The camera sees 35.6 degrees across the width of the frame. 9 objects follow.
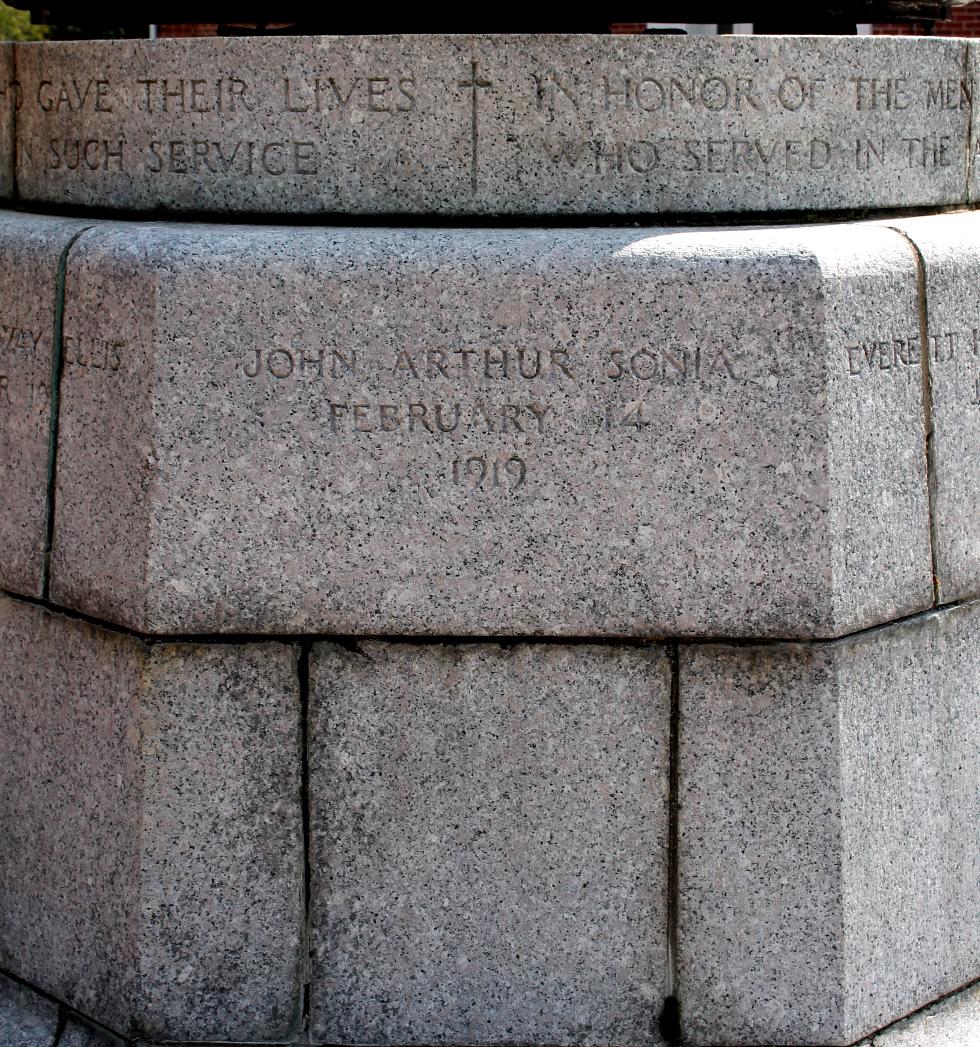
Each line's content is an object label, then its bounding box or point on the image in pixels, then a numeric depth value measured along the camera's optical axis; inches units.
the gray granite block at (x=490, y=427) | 99.7
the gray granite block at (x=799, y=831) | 104.4
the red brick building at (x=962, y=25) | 536.4
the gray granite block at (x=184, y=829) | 104.6
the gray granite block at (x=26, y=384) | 108.3
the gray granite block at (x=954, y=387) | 107.7
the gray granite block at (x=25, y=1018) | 114.1
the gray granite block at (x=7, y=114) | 121.6
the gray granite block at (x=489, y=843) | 104.7
